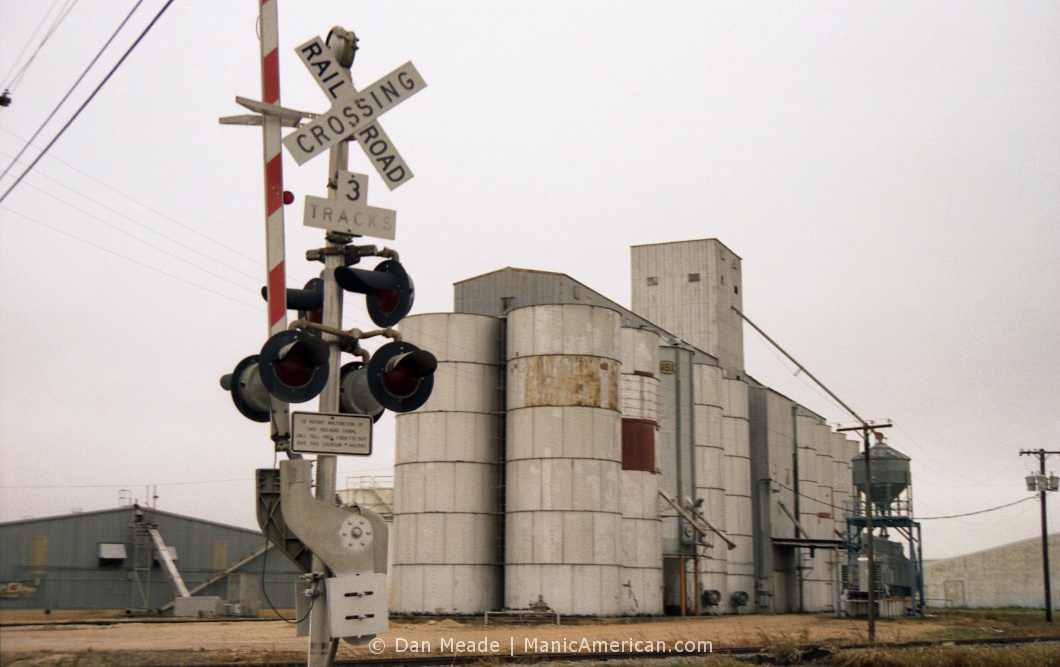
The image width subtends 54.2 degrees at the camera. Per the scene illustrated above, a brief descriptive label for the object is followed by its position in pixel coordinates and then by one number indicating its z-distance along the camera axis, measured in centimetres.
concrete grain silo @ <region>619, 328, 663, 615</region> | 4162
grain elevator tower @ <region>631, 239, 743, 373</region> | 6084
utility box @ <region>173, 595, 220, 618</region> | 4334
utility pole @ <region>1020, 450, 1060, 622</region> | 5831
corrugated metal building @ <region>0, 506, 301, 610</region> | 4112
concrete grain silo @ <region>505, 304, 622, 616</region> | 3931
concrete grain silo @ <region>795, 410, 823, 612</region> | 6259
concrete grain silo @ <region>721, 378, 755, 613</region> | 5350
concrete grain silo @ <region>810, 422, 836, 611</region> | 6488
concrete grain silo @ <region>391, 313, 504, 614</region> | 4038
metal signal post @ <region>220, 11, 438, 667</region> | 816
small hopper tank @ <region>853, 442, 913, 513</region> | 5659
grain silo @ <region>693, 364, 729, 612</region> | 5109
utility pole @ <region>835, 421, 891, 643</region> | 3753
